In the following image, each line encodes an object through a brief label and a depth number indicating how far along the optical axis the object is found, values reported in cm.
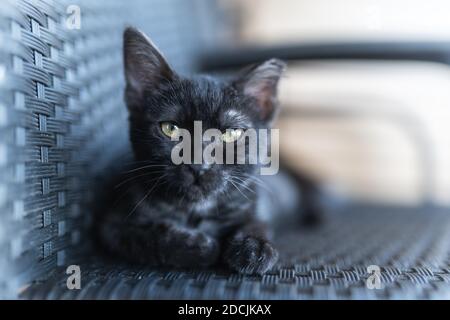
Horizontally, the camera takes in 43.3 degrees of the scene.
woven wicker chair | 27
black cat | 31
